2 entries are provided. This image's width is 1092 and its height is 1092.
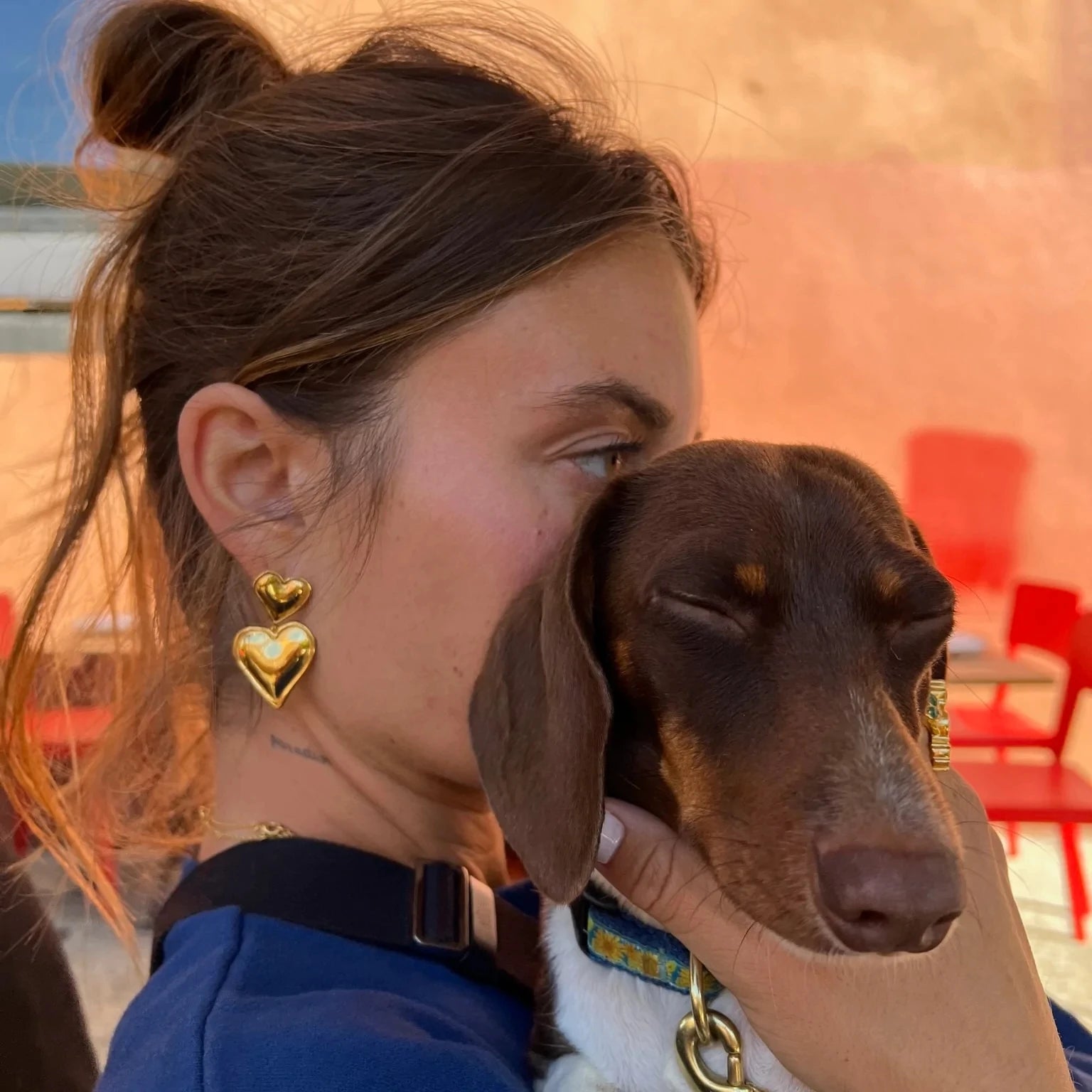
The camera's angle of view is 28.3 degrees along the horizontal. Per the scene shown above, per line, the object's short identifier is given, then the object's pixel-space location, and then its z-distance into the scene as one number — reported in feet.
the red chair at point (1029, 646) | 5.30
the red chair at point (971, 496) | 6.91
